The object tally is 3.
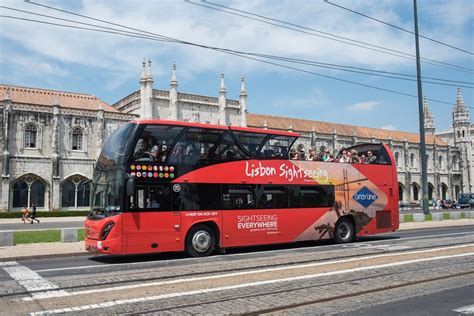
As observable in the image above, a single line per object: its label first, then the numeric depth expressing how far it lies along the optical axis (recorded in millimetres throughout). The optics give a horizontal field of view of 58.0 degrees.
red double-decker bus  11445
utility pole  25906
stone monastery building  38344
